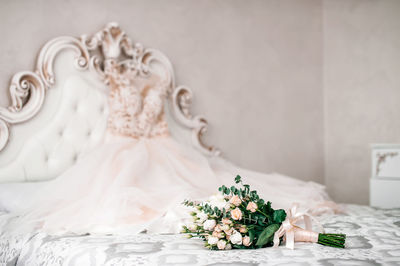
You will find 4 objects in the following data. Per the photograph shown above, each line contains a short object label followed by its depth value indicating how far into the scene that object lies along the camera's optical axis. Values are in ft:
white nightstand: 9.75
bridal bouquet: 4.52
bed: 4.20
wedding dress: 5.90
